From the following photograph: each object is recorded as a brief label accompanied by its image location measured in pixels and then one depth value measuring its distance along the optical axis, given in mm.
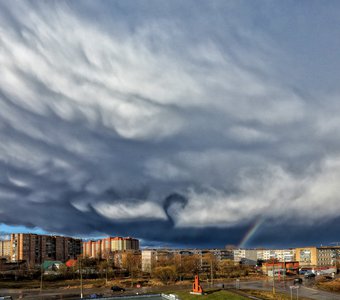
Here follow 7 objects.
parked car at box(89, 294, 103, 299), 70431
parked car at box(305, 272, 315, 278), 117081
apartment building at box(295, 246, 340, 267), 186425
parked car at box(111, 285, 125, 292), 82375
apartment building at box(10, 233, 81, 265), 168750
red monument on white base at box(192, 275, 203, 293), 71381
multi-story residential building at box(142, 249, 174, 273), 145375
